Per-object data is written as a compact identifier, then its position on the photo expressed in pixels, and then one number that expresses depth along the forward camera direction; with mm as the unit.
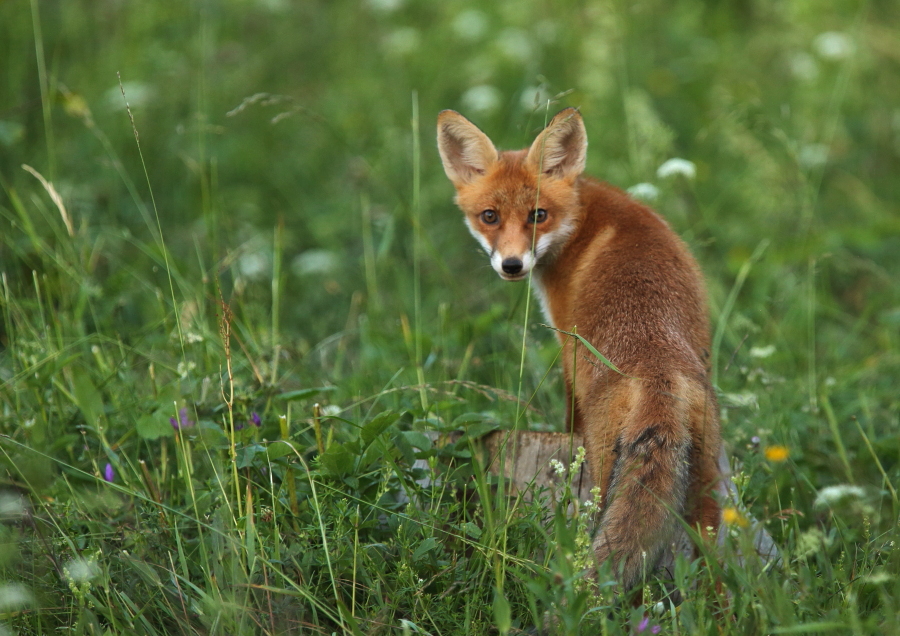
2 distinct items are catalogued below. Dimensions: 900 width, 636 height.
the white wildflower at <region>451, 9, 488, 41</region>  17781
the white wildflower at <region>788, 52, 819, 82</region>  16891
